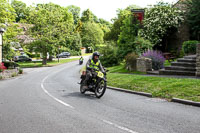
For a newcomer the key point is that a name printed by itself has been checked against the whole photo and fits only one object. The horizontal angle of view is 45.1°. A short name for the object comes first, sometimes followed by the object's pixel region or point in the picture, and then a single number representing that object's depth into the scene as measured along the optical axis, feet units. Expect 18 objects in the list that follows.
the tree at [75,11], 348.79
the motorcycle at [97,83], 32.45
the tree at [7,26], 114.21
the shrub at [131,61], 66.59
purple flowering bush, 61.26
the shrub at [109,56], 105.09
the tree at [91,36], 283.38
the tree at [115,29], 198.33
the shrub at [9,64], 109.69
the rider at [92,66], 34.04
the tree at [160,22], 84.64
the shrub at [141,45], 77.05
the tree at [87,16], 319.88
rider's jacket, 34.47
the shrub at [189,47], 64.49
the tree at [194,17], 78.65
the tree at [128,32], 90.52
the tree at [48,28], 149.18
